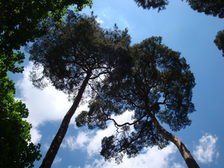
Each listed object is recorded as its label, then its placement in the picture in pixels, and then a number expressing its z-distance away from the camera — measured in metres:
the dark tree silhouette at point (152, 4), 13.69
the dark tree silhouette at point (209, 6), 13.81
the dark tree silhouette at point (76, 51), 13.79
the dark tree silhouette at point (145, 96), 14.96
